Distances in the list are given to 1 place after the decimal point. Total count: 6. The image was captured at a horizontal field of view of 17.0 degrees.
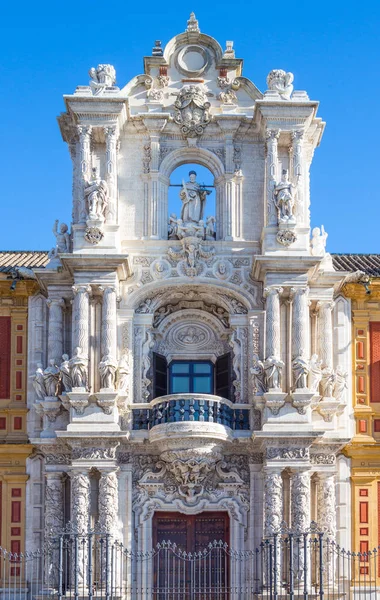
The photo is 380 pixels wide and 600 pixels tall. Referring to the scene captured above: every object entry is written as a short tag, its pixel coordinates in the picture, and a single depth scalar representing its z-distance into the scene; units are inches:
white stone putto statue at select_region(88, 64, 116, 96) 1376.7
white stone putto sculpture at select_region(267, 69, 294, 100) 1381.6
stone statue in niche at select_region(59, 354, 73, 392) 1305.4
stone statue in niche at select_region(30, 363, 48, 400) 1318.9
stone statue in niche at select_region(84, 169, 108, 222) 1338.6
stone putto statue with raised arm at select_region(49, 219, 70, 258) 1368.1
